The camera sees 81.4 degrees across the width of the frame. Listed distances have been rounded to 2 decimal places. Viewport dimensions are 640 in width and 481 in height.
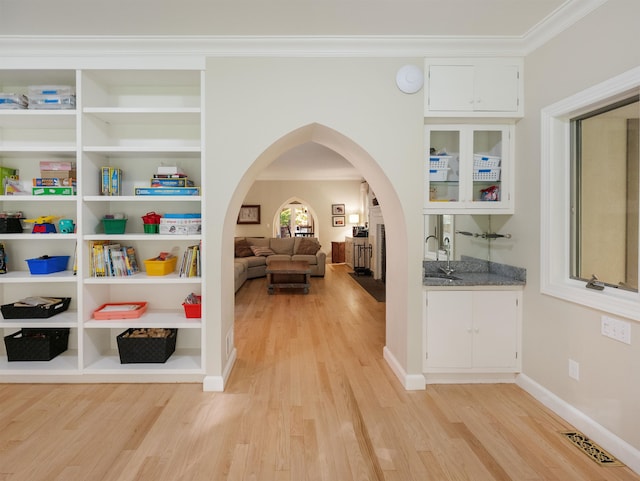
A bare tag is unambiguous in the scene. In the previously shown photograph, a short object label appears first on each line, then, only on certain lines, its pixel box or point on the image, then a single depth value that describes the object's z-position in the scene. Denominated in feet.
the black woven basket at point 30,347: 9.89
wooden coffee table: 23.38
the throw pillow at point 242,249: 29.54
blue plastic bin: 9.75
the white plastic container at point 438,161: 9.96
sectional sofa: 28.21
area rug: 22.18
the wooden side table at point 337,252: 37.32
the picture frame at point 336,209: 37.32
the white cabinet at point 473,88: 9.43
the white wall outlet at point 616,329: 6.66
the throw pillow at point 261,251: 29.71
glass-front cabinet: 9.86
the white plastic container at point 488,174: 9.96
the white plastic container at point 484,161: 9.93
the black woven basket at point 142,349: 9.86
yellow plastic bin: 10.01
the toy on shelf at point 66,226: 9.96
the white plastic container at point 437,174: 9.96
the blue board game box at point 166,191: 9.77
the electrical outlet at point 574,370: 7.84
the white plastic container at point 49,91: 9.74
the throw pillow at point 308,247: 29.96
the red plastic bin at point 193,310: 9.84
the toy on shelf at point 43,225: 9.86
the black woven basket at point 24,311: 9.79
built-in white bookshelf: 9.51
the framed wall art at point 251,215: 36.58
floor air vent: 6.70
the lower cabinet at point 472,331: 9.69
